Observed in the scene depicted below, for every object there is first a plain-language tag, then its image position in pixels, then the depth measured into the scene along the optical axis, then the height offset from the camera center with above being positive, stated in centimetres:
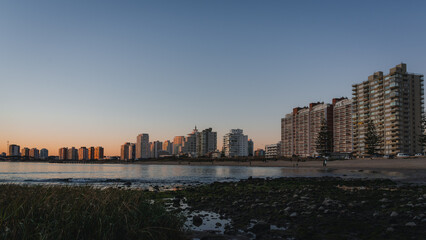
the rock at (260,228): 1007 -289
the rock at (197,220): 1177 -313
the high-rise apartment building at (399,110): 18212 +1647
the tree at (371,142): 15100 -207
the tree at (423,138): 13610 -17
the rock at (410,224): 969 -264
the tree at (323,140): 15488 -115
